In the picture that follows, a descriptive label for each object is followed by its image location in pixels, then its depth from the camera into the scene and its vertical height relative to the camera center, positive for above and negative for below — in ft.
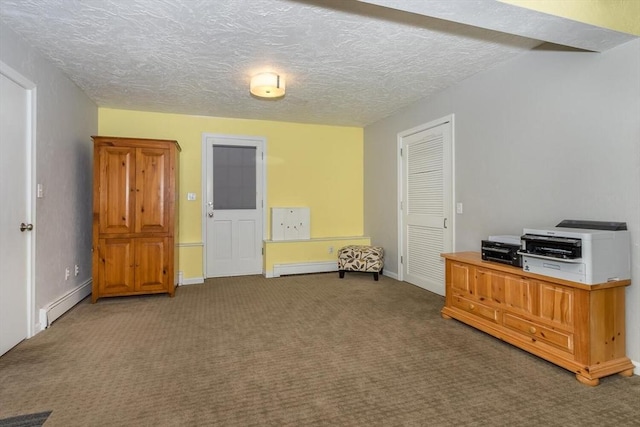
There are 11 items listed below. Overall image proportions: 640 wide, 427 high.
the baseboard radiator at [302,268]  16.55 -2.76
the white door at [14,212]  7.99 +0.05
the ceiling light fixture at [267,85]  10.83 +4.18
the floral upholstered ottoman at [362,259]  15.67 -2.17
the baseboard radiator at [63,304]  9.62 -2.91
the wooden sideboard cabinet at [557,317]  6.71 -2.33
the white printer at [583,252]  6.68 -0.81
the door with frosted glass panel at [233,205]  16.42 +0.43
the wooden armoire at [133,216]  12.19 -0.08
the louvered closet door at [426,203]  12.70 +0.43
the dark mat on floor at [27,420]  5.42 -3.38
